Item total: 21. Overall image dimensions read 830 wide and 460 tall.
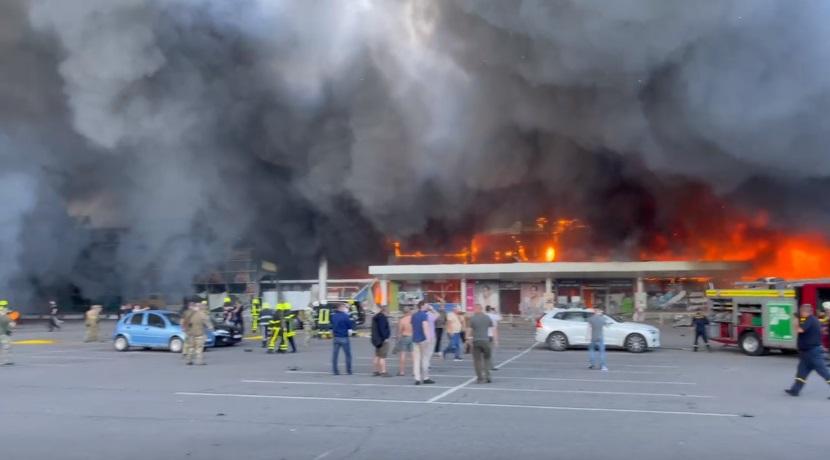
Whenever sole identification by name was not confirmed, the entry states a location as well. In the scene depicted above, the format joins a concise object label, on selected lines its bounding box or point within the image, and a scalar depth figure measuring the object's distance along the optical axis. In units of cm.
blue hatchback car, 2164
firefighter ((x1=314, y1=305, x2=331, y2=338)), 2402
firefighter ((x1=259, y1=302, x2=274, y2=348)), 2162
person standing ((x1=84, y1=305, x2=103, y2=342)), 2609
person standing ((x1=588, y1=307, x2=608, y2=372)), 1622
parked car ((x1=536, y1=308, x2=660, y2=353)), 2133
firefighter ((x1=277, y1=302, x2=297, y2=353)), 2080
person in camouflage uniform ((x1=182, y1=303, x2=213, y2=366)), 1757
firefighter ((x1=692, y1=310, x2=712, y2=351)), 2159
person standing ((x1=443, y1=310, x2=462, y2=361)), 1781
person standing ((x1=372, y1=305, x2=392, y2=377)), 1478
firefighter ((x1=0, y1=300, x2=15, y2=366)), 1783
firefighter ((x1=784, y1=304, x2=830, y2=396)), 1212
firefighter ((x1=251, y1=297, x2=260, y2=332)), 2788
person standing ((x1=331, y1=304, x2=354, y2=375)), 1512
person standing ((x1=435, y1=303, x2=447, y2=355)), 1903
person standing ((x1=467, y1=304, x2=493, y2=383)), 1359
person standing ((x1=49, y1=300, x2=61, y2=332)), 3241
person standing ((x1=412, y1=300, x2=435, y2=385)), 1372
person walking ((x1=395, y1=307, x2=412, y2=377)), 1492
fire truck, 1977
